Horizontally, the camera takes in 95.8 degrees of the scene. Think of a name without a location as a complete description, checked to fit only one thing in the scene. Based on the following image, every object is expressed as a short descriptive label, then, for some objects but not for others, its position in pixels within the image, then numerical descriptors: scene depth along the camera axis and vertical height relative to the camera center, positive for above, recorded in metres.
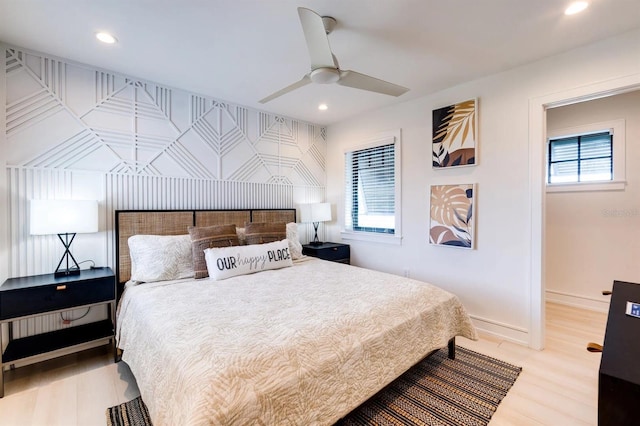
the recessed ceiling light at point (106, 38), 2.24 +1.37
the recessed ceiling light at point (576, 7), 1.89 +1.36
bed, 1.23 -0.70
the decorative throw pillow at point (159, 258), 2.58 -0.43
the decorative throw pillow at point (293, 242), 3.52 -0.38
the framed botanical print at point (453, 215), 3.13 -0.04
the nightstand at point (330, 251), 4.04 -0.57
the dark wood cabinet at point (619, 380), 0.87 -0.54
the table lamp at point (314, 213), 4.28 -0.02
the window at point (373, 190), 3.91 +0.32
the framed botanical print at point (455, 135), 3.10 +0.85
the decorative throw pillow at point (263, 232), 3.22 -0.24
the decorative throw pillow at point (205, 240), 2.72 -0.29
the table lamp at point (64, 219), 2.29 -0.06
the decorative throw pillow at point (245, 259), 2.65 -0.46
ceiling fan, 1.68 +0.99
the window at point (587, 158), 3.52 +0.71
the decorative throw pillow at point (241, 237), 3.20 -0.29
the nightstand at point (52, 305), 2.12 -0.73
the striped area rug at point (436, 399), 1.82 -1.30
